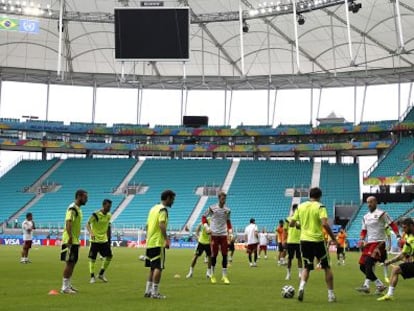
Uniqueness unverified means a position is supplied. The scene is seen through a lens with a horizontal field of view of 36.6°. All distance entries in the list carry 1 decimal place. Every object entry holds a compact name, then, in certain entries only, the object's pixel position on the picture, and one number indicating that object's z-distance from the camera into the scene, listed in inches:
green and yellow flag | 1723.7
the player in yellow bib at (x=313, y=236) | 502.0
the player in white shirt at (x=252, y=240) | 1059.3
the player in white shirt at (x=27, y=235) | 1055.2
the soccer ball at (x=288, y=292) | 532.4
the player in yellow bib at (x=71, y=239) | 562.9
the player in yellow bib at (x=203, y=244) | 779.4
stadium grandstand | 2247.8
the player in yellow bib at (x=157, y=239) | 515.5
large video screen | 1752.0
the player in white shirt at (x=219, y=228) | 709.9
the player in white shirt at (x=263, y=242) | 1381.9
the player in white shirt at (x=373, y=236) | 597.9
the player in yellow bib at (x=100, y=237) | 695.7
